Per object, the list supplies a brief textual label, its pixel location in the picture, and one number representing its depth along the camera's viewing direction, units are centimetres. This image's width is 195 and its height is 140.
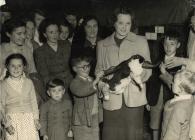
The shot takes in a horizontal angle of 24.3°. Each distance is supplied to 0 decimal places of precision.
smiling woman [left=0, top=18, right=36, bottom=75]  440
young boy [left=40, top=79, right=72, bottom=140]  427
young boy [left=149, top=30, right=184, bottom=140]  418
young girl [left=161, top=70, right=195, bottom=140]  373
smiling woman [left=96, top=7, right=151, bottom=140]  398
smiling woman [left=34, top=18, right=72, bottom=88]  448
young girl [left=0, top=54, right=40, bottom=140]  410
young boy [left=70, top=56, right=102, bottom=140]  407
